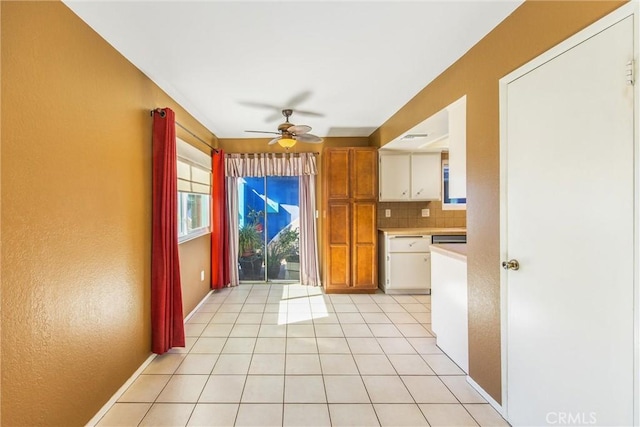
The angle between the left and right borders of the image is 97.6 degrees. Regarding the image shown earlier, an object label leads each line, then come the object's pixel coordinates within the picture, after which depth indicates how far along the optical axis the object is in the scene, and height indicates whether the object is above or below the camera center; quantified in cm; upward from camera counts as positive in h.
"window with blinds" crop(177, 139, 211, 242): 306 +24
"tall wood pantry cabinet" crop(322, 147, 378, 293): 416 -12
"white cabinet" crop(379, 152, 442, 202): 431 +55
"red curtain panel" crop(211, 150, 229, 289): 418 -15
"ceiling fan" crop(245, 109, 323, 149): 307 +88
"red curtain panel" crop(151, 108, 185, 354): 233 -27
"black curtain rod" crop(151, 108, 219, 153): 242 +91
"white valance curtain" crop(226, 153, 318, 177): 446 +74
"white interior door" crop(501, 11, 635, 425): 111 -11
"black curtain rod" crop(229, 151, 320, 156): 451 +95
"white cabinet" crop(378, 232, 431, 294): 406 -74
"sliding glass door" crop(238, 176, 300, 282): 467 -28
